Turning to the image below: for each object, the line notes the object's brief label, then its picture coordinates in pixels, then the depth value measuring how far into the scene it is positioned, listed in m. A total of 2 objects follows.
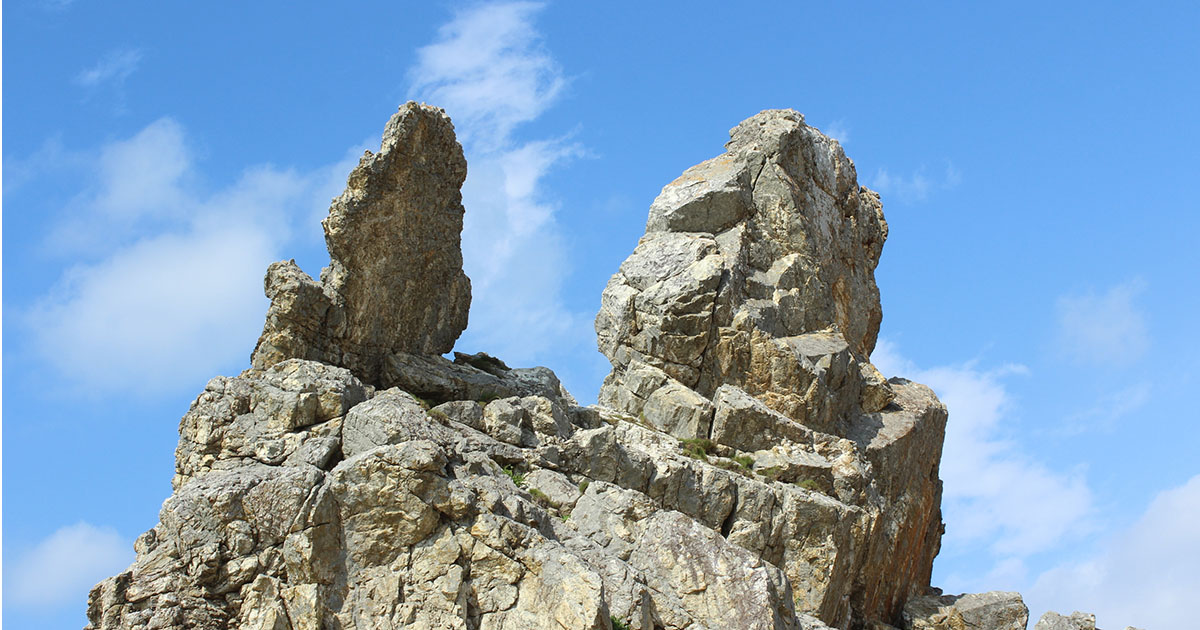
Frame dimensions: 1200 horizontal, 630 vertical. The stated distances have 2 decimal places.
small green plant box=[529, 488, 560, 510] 34.41
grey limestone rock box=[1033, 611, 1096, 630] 47.03
